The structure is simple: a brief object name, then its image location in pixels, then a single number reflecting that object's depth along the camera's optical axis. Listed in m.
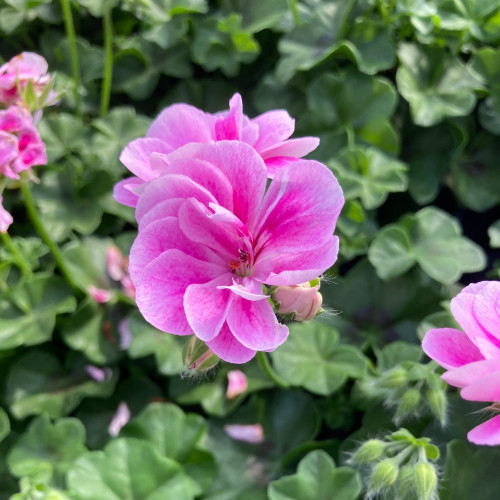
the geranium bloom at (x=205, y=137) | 0.14
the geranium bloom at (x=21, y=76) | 0.21
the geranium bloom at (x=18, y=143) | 0.19
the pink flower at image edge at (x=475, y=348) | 0.12
